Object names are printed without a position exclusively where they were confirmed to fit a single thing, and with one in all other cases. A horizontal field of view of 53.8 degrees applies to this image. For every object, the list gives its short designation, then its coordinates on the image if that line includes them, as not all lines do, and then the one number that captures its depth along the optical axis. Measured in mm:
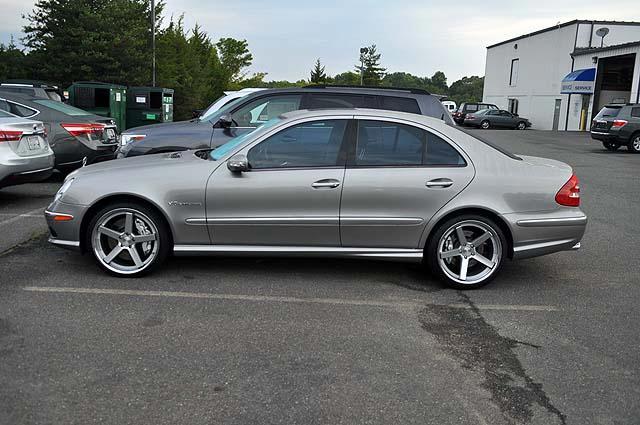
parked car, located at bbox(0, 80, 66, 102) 14767
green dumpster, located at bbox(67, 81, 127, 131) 19219
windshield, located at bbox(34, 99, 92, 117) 11055
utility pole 30738
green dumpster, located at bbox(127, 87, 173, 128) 20531
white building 39500
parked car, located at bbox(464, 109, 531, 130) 43094
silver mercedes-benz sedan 5473
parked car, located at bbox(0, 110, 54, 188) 8359
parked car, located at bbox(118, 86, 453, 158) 7965
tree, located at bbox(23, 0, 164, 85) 32500
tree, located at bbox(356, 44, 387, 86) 97656
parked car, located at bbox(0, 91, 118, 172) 10570
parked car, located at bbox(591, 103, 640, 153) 22406
